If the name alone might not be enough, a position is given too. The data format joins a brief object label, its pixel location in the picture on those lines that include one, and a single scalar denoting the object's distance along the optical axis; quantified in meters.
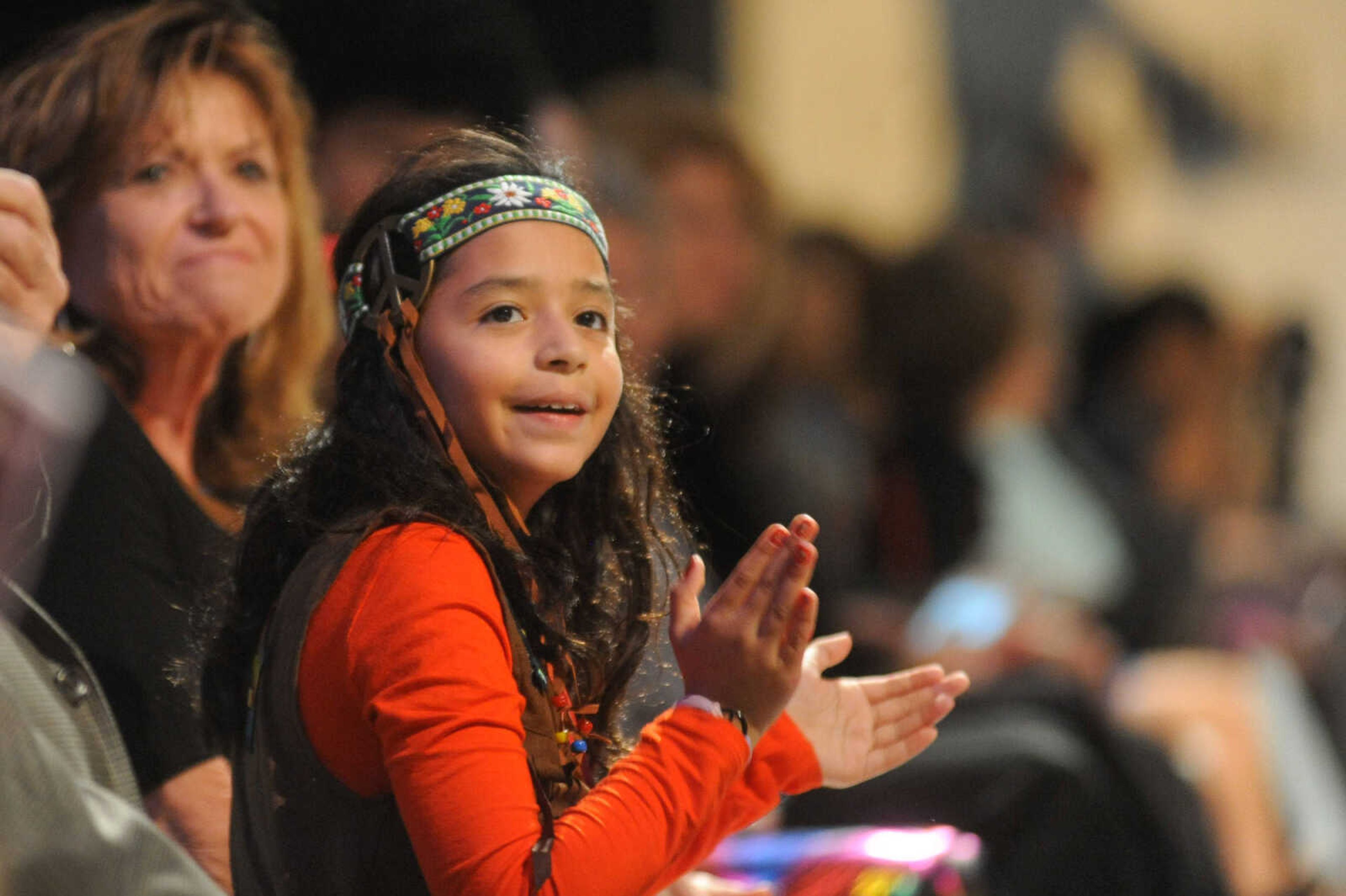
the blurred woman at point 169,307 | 4.79
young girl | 4.58
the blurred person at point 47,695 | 4.51
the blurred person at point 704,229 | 6.66
